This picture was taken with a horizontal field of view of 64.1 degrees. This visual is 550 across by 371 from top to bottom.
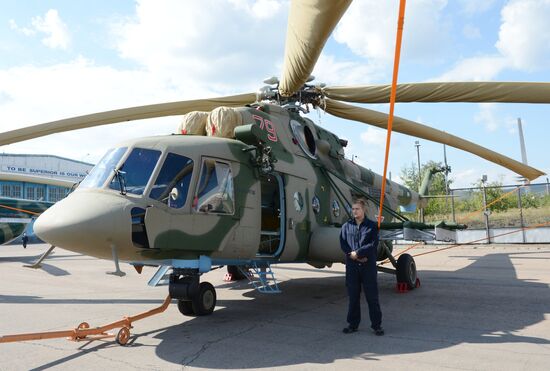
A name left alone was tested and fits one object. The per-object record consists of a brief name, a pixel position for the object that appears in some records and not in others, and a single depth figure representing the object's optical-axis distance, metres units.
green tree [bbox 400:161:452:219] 35.34
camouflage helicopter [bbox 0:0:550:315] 4.98
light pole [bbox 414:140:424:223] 54.39
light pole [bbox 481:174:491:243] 20.33
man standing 5.33
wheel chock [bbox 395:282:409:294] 8.70
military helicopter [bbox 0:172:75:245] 19.62
